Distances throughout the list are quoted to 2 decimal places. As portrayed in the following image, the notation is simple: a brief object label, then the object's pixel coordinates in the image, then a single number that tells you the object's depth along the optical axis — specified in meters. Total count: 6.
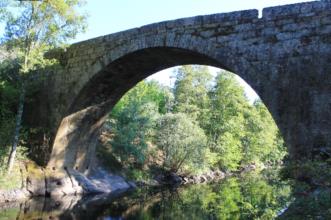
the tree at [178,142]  22.69
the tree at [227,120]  30.89
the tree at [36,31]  12.98
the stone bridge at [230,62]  8.51
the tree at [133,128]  19.81
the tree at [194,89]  33.10
